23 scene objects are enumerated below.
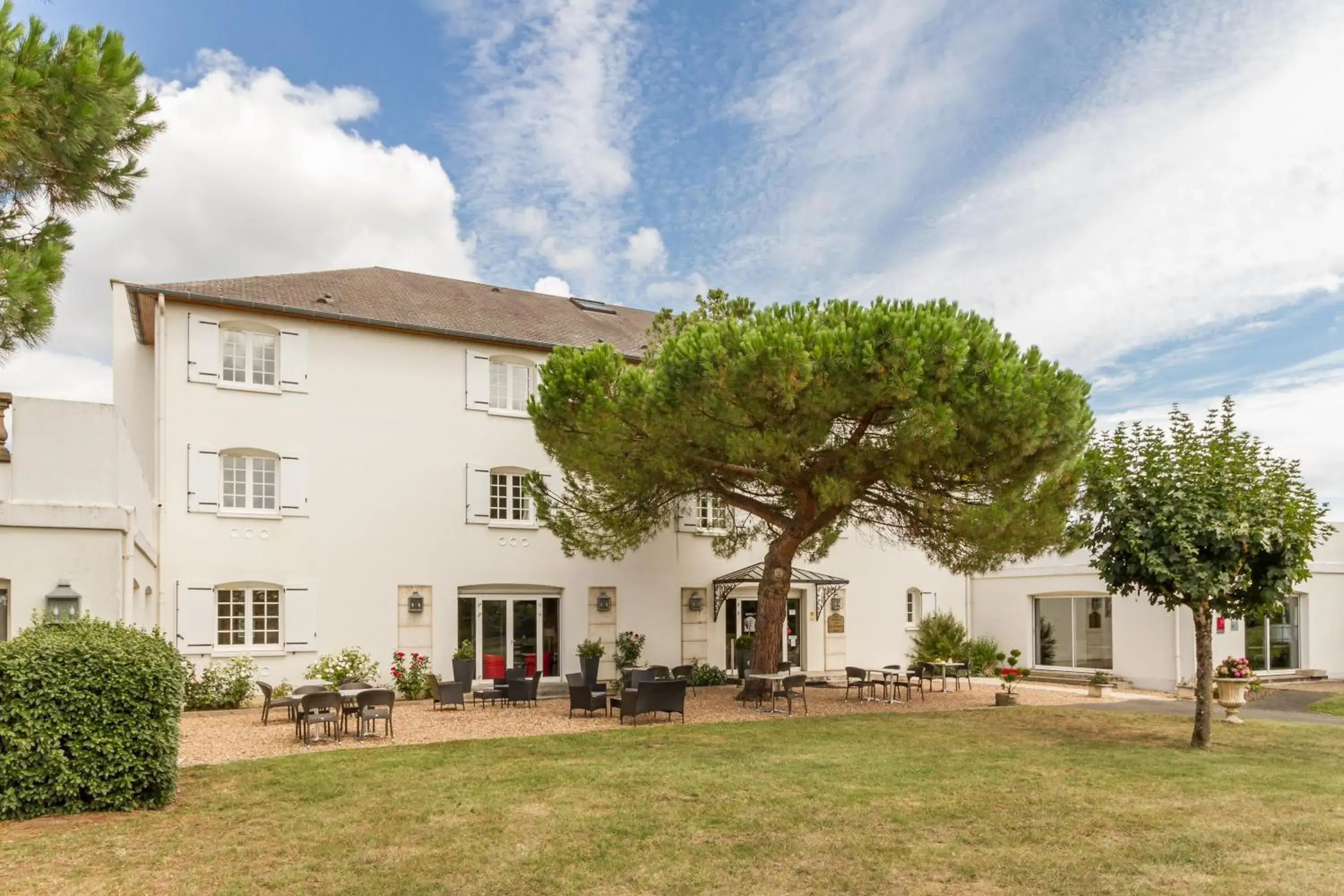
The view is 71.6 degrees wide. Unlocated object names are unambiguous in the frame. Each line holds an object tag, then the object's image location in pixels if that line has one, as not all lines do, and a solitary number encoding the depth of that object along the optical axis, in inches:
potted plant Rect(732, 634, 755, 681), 733.9
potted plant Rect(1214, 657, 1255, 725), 545.0
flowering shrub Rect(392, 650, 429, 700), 651.5
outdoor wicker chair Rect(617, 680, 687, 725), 522.9
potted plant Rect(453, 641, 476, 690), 654.5
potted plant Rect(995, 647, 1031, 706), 634.8
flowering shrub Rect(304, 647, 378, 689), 622.5
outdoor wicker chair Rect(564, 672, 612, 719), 549.4
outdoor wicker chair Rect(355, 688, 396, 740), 470.6
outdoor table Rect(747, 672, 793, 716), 574.9
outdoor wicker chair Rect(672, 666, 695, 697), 679.1
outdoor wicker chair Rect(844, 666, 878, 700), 660.7
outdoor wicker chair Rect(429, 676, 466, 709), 571.5
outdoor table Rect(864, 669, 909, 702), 666.2
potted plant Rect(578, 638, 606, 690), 711.1
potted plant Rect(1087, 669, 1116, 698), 705.6
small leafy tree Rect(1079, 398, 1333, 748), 423.2
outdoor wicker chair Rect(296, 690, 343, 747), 444.8
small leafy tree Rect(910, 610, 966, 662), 871.7
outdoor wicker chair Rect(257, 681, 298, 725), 498.3
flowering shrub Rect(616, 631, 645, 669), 740.0
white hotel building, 617.6
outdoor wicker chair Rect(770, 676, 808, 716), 580.1
